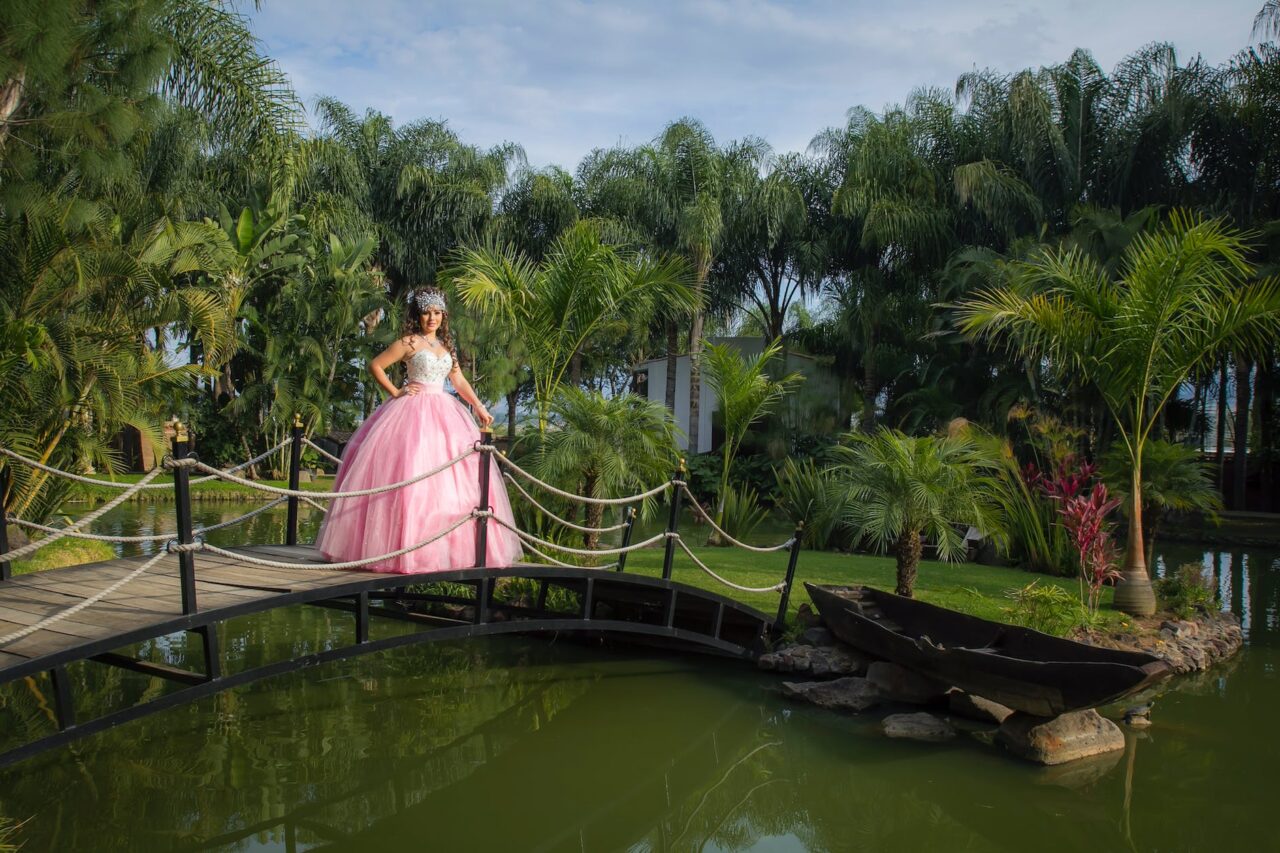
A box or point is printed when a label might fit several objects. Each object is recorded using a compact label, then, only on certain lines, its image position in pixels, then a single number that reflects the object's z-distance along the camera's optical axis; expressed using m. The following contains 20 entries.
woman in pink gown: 6.63
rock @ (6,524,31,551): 11.48
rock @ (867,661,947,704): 8.20
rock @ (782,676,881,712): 8.10
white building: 26.98
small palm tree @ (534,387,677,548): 10.76
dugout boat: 6.58
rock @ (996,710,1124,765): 6.98
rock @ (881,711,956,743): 7.45
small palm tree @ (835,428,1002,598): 9.80
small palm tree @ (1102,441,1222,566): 12.42
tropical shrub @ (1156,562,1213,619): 10.73
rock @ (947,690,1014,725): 7.86
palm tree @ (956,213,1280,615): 9.94
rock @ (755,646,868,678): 8.78
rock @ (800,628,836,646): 9.23
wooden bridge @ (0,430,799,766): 4.73
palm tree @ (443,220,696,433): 11.47
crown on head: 7.30
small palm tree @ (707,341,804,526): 13.00
